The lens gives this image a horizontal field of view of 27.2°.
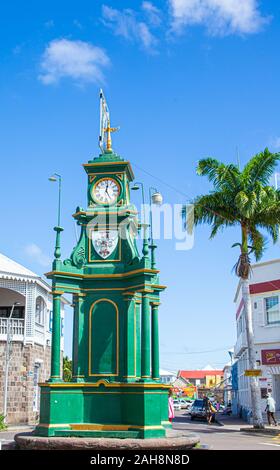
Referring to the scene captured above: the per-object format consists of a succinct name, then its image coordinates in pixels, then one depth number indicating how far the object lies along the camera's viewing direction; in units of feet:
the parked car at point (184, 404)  200.89
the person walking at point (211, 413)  97.37
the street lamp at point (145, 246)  46.96
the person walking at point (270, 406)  79.87
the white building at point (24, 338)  94.17
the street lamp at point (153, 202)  50.74
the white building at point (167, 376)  334.15
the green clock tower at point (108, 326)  44.45
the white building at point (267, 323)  99.04
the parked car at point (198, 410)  109.10
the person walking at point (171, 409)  60.39
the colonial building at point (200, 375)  359.46
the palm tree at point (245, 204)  79.87
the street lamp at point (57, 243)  48.88
